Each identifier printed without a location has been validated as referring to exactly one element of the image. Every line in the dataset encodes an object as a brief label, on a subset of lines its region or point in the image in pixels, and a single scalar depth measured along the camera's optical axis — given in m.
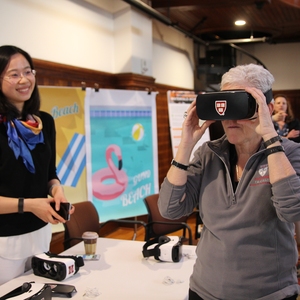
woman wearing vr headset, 1.22
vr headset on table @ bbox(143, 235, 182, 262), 2.17
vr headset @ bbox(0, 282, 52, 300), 1.55
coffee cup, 2.28
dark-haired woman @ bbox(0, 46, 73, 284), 1.90
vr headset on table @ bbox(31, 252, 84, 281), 1.93
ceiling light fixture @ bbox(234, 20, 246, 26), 6.86
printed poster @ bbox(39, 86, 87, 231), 3.73
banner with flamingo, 4.23
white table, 1.80
